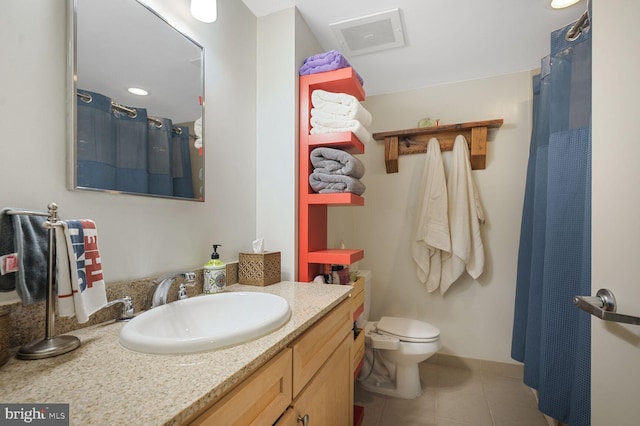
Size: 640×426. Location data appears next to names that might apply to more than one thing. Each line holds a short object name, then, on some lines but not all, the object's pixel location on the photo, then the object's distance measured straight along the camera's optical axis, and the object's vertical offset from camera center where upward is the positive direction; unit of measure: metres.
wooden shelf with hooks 2.14 +0.56
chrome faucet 0.90 -0.26
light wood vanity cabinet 0.57 -0.47
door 0.66 +0.02
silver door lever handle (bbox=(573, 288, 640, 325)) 0.64 -0.24
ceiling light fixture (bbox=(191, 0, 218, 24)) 1.08 +0.75
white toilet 1.82 -0.94
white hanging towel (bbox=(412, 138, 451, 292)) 2.15 -0.11
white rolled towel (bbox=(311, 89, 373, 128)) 1.44 +0.52
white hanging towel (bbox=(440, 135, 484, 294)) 2.12 -0.09
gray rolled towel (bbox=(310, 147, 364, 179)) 1.41 +0.23
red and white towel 0.62 -0.15
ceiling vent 1.58 +1.04
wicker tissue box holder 1.27 -0.28
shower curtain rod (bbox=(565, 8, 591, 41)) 1.10 +0.73
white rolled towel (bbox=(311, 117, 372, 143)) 1.42 +0.40
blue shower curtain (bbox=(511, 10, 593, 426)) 1.13 -0.11
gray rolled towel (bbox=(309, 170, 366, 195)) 1.42 +0.12
